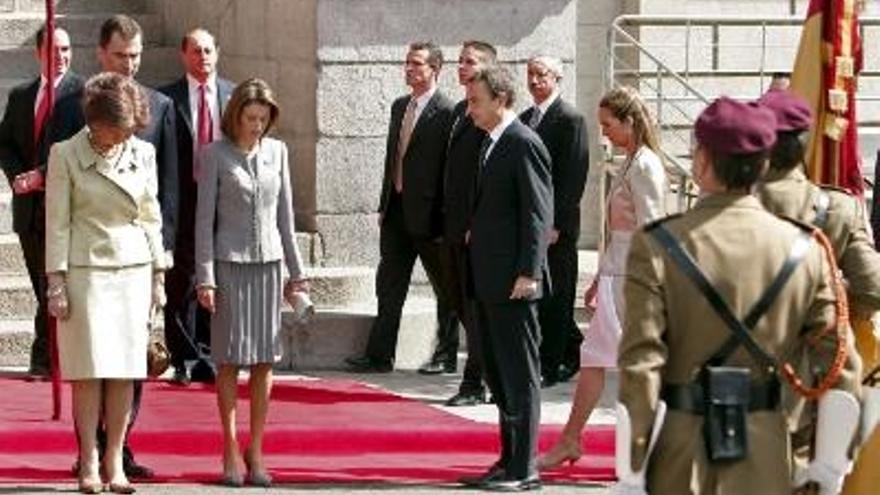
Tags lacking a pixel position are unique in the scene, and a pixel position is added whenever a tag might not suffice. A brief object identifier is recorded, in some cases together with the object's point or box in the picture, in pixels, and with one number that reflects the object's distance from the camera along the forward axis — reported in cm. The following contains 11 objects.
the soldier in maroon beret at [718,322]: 839
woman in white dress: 1339
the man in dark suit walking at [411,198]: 1667
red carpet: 1396
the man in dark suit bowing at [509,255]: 1335
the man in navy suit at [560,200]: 1631
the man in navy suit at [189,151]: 1598
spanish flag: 1311
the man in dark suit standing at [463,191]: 1511
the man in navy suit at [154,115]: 1463
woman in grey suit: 1334
